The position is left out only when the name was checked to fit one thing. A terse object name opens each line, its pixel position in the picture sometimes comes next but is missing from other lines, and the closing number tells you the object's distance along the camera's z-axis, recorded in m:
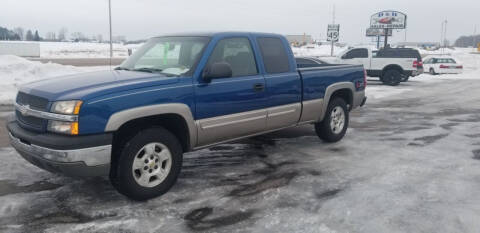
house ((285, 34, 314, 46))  112.62
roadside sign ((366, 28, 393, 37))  38.78
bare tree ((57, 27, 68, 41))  147.07
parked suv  20.30
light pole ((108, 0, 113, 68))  28.83
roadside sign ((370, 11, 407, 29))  35.47
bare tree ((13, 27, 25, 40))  134.12
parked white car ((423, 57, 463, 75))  27.55
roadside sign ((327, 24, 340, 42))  33.88
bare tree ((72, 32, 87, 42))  148.94
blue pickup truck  3.83
